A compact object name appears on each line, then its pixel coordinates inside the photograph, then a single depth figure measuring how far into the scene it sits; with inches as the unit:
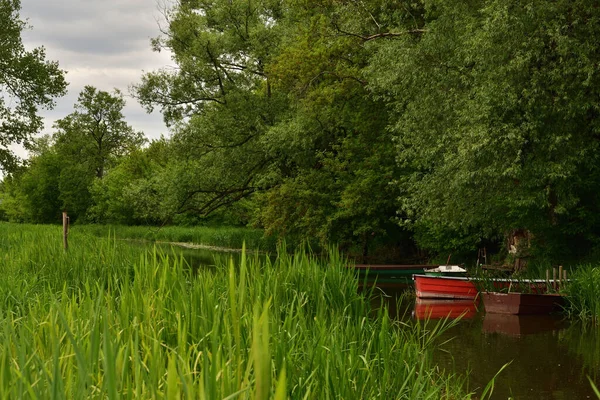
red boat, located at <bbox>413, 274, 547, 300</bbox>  717.3
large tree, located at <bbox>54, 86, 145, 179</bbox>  2598.4
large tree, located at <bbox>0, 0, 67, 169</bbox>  1294.3
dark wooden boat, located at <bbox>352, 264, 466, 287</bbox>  871.1
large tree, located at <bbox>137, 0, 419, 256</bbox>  998.4
